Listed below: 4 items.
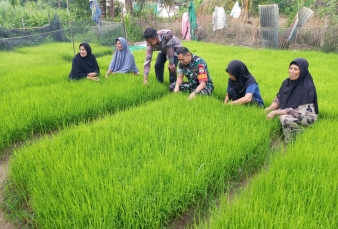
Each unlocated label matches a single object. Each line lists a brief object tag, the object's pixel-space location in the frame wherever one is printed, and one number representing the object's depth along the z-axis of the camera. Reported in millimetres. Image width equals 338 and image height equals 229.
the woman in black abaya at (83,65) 4920
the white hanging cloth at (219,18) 11633
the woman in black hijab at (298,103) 2840
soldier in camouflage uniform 3684
